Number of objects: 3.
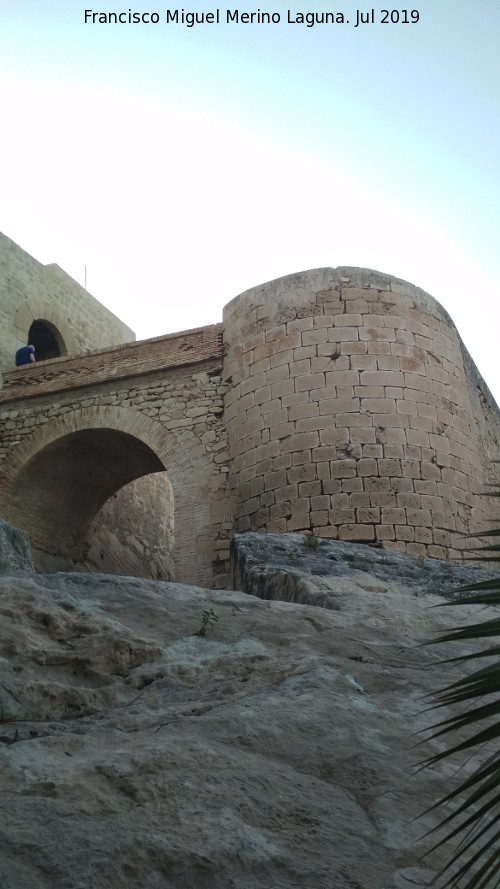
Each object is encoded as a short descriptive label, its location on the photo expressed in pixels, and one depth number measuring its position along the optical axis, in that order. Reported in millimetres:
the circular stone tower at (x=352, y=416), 9398
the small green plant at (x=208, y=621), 3111
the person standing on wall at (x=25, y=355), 13322
